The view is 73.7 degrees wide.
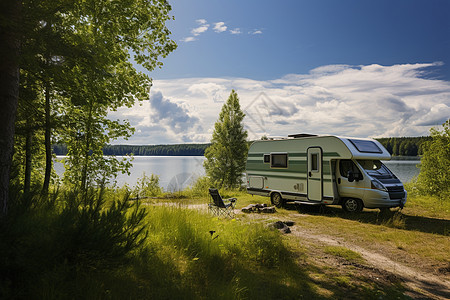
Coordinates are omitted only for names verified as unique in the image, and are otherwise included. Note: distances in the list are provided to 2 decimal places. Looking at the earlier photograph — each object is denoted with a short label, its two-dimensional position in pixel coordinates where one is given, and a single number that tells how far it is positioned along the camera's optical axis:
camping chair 9.72
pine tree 29.38
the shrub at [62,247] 2.90
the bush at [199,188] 17.59
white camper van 10.39
